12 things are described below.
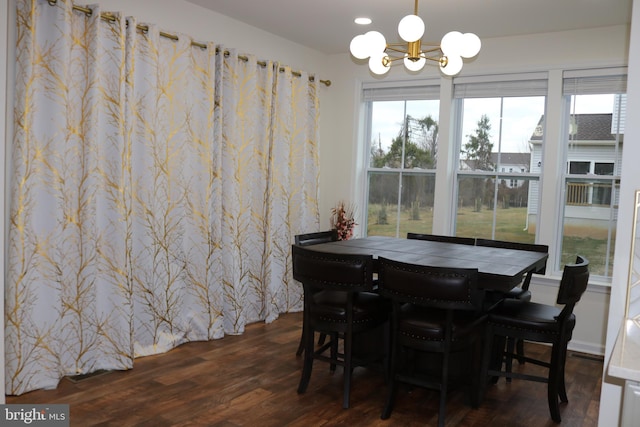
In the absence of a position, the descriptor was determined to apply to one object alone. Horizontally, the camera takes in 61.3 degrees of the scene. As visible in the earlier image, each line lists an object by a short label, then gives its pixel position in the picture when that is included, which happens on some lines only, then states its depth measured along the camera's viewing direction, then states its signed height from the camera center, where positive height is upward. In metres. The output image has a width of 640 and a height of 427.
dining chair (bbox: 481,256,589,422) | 2.96 -0.80
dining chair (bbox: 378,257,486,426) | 2.79 -0.75
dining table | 2.95 -0.47
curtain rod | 3.31 +1.00
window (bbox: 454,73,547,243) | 4.77 +0.29
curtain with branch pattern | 3.15 -0.13
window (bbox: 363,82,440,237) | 5.33 +0.26
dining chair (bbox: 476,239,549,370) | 3.61 -0.74
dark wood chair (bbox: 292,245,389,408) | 3.08 -0.75
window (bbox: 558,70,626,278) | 4.43 +0.19
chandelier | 2.96 +0.80
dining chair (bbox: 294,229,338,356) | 4.01 -0.47
